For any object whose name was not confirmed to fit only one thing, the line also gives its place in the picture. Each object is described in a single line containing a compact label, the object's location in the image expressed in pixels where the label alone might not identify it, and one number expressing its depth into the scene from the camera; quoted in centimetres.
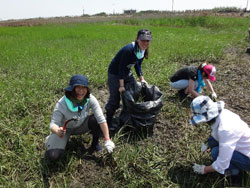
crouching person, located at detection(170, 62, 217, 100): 268
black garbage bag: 234
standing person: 233
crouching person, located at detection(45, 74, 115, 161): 194
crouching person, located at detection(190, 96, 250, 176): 155
